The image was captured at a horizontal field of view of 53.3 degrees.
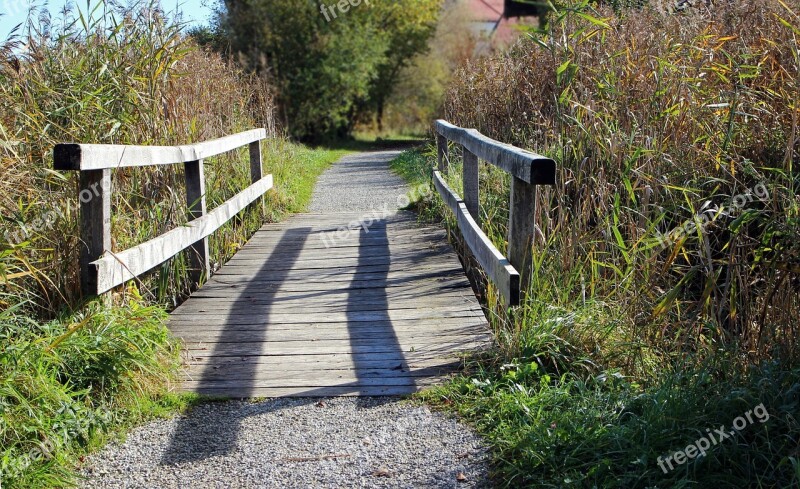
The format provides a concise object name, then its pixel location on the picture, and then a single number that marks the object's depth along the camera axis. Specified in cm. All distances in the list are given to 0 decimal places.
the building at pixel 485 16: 2589
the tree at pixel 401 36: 2998
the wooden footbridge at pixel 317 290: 407
